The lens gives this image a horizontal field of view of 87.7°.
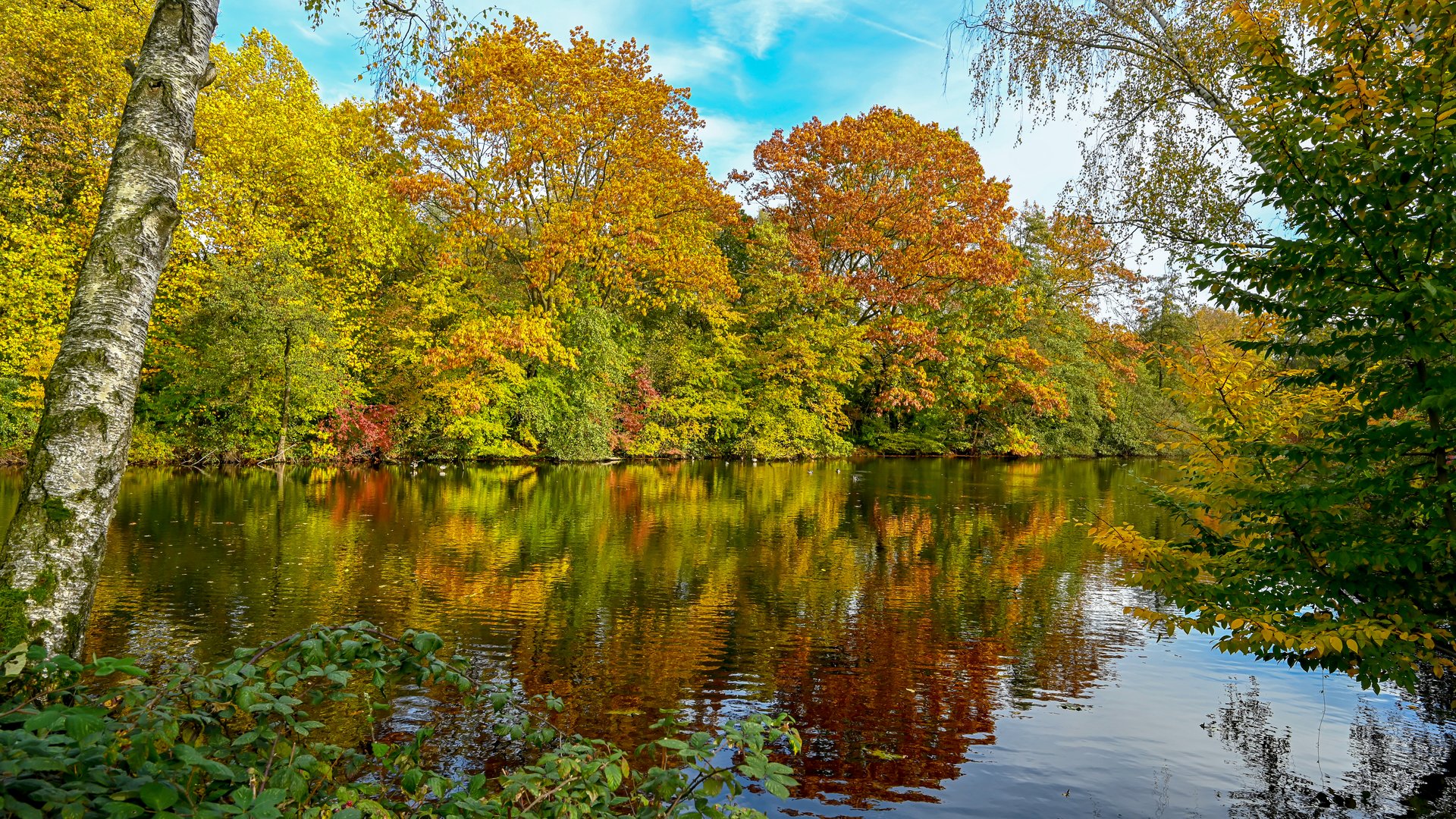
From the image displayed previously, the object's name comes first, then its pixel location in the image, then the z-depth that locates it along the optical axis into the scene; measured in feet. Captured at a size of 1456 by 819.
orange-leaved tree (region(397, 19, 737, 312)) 75.25
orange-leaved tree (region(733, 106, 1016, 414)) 99.35
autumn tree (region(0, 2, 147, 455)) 59.98
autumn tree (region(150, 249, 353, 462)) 67.82
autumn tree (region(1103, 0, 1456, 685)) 12.04
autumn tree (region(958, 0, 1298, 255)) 29.32
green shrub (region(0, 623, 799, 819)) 6.53
